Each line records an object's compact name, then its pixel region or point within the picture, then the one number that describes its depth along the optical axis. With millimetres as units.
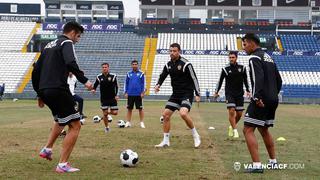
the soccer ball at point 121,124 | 16594
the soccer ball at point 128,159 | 8273
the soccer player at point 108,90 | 15438
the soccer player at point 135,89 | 17328
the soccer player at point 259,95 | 7953
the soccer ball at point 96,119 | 18817
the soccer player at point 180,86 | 11445
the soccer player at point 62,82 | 7766
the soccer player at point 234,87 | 13742
